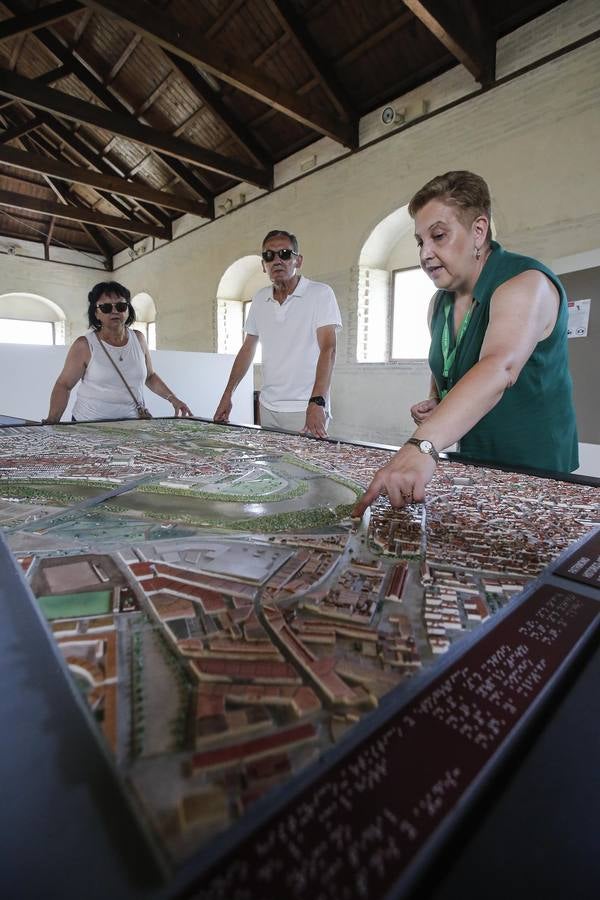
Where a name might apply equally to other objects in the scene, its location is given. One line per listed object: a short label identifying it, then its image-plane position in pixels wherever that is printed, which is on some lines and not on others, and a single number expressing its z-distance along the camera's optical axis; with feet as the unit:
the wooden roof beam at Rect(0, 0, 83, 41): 16.78
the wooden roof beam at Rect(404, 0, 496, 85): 12.41
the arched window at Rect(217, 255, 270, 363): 28.07
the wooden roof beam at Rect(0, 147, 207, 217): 24.27
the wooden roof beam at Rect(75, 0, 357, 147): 14.19
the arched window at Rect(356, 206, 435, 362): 19.60
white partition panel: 14.12
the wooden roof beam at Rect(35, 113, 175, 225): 29.32
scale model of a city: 1.16
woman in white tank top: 8.55
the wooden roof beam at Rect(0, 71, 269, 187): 18.58
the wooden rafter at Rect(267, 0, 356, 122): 16.41
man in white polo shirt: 8.36
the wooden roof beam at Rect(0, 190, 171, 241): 30.04
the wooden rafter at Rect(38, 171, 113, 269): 39.93
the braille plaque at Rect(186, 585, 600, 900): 0.84
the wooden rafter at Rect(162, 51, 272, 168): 20.72
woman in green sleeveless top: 3.30
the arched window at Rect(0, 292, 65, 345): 40.01
